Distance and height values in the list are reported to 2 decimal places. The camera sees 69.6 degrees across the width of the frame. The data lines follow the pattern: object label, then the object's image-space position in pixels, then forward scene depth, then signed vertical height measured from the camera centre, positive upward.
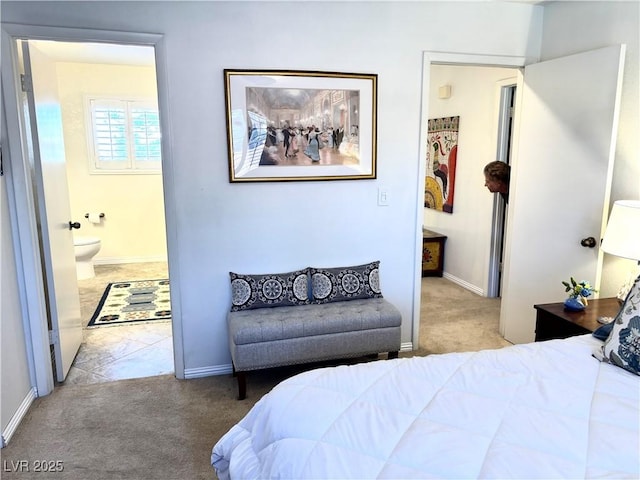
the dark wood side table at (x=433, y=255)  5.38 -1.05
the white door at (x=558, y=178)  2.75 -0.09
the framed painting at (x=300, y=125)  2.84 +0.26
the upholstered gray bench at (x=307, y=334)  2.69 -1.00
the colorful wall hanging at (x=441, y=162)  5.17 +0.03
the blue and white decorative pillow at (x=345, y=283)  3.05 -0.78
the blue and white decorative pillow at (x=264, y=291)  2.95 -0.80
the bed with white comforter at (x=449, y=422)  1.19 -0.75
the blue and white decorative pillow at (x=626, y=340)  1.68 -0.65
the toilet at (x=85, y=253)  5.21 -1.00
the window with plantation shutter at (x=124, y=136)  5.77 +0.37
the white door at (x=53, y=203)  2.73 -0.24
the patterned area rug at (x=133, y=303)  4.14 -1.35
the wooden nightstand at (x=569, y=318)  2.36 -0.80
